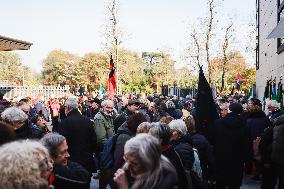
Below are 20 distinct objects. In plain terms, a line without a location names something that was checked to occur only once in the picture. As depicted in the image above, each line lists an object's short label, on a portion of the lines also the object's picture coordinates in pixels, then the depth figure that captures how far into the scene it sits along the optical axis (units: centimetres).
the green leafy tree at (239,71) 5141
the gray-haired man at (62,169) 364
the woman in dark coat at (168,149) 438
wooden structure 1980
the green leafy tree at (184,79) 5994
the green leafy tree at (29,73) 9394
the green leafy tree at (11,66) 8756
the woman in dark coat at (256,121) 958
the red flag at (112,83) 1347
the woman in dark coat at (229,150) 750
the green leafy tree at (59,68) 6556
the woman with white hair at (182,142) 511
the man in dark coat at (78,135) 711
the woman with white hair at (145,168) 320
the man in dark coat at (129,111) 915
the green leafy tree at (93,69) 5497
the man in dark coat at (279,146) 635
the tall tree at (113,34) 3528
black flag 748
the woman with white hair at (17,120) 555
